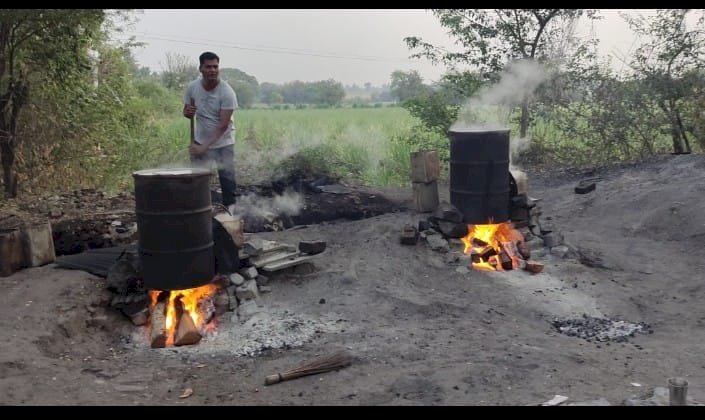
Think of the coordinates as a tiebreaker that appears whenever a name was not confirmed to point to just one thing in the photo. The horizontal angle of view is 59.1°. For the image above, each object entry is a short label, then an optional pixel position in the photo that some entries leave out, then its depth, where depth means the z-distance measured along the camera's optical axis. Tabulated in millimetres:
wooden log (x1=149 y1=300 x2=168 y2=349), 5289
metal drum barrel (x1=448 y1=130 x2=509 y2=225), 7191
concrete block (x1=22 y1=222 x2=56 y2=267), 6305
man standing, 6855
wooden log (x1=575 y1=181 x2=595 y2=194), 10203
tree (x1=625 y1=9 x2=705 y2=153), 12477
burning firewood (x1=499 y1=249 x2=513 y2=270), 6840
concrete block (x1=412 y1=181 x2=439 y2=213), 7847
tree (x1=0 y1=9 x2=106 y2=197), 8469
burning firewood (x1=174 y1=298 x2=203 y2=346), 5281
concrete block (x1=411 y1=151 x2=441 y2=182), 7738
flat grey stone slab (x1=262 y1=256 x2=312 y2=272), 6301
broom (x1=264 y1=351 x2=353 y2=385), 4461
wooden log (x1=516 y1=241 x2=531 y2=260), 7082
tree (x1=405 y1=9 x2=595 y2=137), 13084
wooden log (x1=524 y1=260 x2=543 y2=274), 6738
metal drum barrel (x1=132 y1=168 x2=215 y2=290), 5410
